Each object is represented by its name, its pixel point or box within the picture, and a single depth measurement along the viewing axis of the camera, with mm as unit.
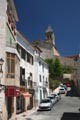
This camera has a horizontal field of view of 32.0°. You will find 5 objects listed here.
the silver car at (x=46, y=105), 21178
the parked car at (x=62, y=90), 35277
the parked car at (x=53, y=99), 24069
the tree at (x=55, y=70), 42024
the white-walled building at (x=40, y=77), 27026
